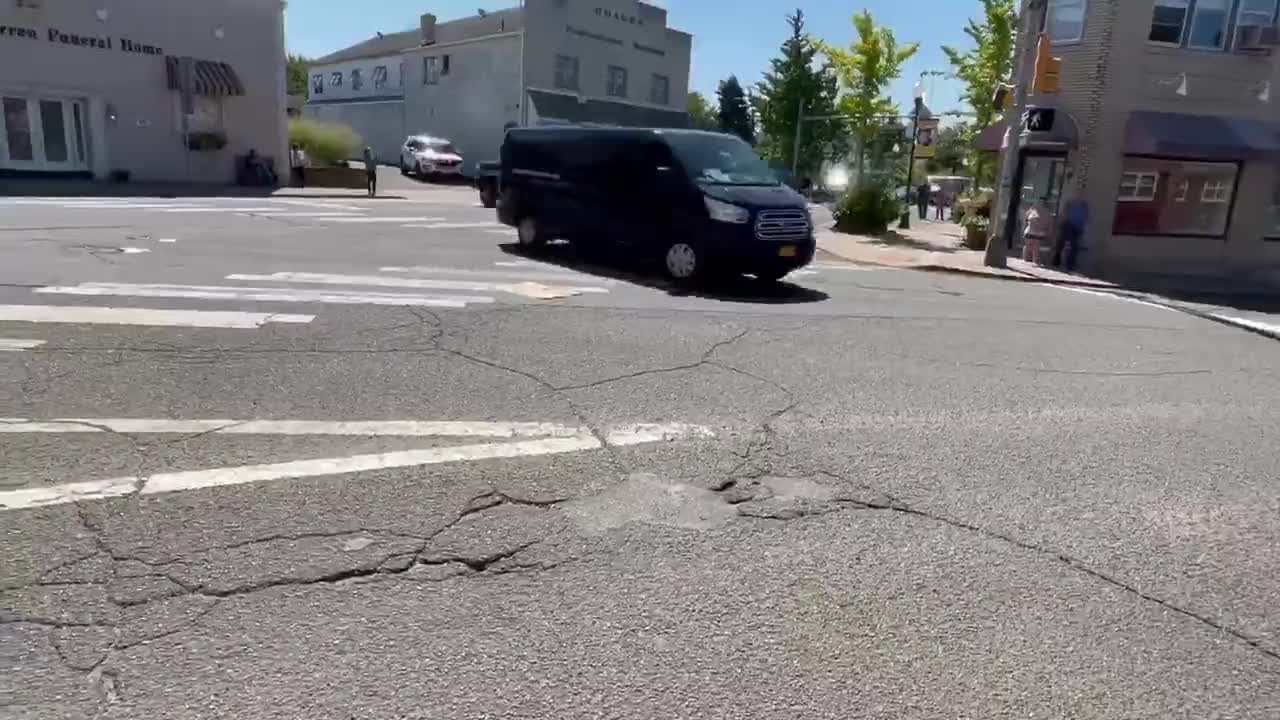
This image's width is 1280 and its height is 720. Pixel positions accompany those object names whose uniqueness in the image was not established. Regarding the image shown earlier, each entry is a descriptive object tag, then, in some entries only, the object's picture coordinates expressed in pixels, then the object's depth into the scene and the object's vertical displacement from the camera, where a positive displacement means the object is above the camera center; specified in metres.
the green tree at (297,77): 68.88 +7.28
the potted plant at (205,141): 26.92 +0.55
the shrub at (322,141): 32.41 +0.92
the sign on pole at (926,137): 27.36 +2.11
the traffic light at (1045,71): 14.53 +2.39
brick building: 17.14 +1.89
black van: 10.85 -0.21
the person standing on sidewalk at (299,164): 29.89 -0.02
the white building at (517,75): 38.97 +5.23
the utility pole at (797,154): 46.06 +2.20
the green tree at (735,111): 77.50 +7.35
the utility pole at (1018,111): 16.53 +1.89
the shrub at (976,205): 22.22 -0.06
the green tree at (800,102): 46.91 +5.23
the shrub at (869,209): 24.30 -0.37
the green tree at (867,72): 33.25 +5.16
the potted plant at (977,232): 21.48 -0.74
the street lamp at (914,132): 27.34 +2.29
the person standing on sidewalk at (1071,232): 17.06 -0.47
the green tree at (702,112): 83.94 +8.16
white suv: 35.56 +0.59
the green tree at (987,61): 27.41 +4.96
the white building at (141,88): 23.77 +2.04
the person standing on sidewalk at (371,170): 27.70 -0.08
